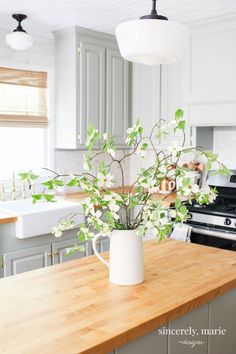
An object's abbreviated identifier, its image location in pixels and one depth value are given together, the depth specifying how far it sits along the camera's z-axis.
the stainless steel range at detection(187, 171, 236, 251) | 3.16
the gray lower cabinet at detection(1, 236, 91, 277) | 3.08
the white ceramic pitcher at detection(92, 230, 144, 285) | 1.66
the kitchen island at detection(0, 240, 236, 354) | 1.25
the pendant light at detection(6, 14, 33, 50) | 3.35
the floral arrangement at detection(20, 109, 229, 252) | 1.57
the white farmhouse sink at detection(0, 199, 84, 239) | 3.07
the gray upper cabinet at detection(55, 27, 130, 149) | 3.88
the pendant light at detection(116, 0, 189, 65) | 1.50
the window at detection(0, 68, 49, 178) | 3.75
